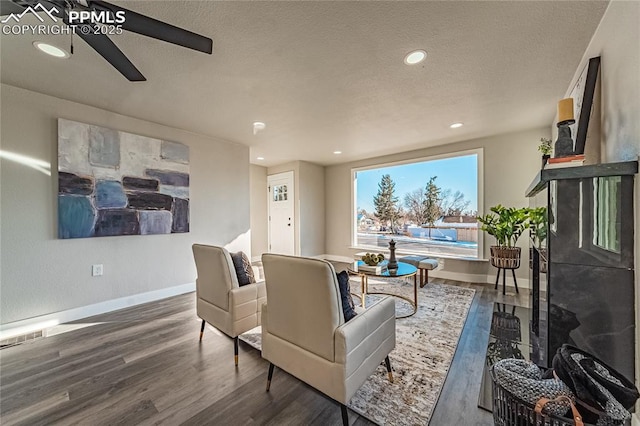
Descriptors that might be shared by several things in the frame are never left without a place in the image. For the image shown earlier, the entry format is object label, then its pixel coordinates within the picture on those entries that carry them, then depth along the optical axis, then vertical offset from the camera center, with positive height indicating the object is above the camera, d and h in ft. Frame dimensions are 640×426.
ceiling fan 4.14 +3.40
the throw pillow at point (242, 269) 7.19 -1.66
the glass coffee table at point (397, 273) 9.23 -2.28
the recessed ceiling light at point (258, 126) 11.31 +4.04
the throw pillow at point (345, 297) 4.90 -1.69
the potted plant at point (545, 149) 8.45 +2.18
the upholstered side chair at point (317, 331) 4.30 -2.24
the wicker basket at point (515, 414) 2.97 -2.57
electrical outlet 9.80 -2.28
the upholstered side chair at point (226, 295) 6.47 -2.25
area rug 4.91 -3.87
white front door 19.71 -0.12
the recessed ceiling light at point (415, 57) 6.40 +4.11
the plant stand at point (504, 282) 11.75 -3.31
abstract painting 9.16 +1.22
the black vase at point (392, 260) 9.89 -1.96
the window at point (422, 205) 14.47 +0.48
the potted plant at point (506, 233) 11.12 -0.94
